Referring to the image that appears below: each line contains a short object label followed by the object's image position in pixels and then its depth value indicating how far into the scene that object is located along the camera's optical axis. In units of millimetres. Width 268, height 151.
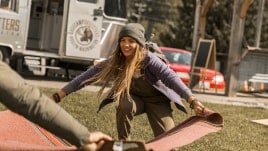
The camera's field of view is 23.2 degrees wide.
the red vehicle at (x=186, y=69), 21562
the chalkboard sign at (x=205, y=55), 19242
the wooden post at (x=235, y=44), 18453
